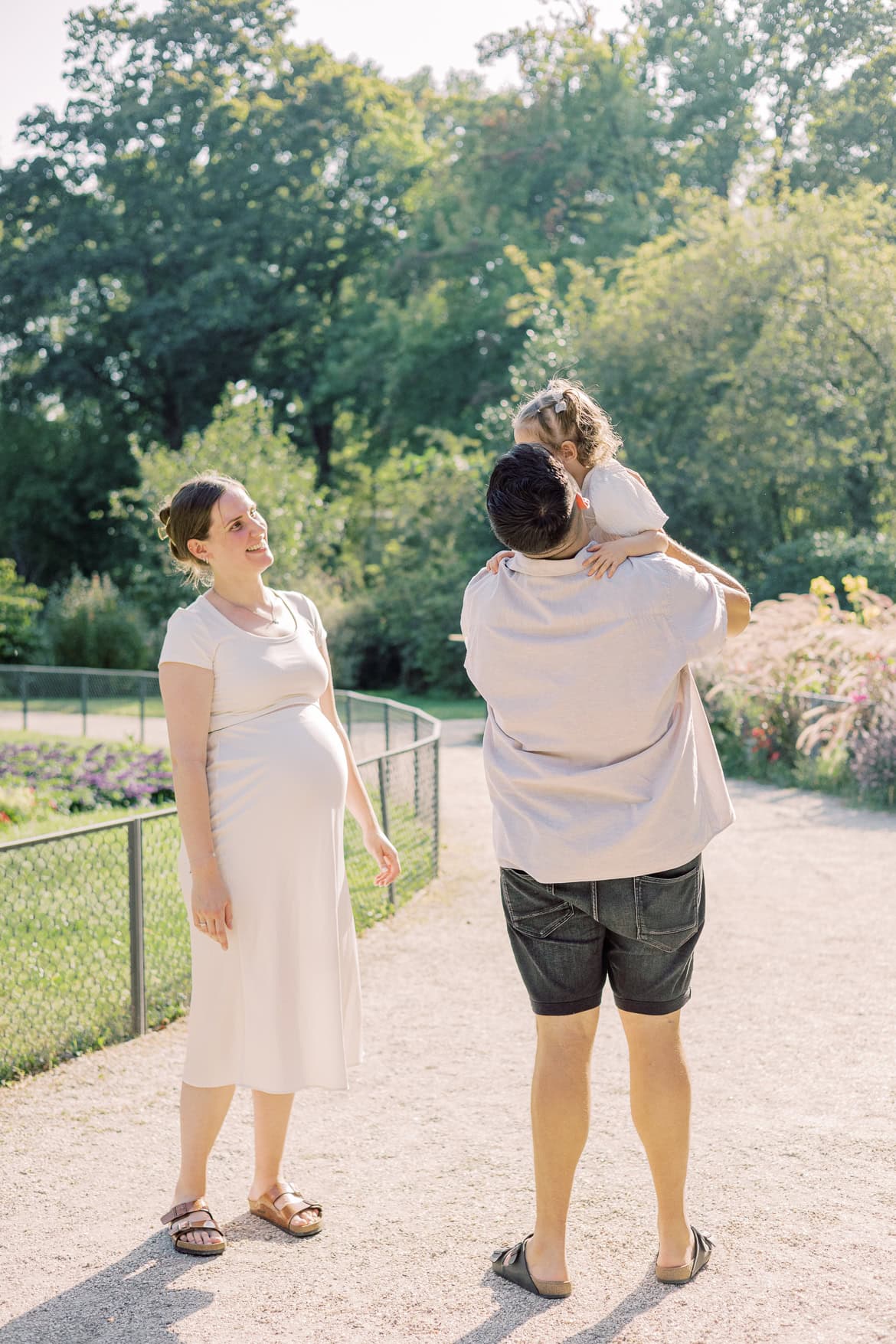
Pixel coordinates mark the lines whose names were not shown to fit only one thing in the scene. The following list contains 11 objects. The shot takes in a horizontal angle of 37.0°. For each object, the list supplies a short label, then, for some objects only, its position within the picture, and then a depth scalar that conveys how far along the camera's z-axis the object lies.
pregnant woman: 3.45
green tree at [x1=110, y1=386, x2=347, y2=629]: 26.67
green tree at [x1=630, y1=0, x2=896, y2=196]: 34.38
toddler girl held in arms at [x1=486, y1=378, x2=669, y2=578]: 2.94
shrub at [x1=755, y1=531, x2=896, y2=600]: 19.16
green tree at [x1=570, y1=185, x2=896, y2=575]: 22.47
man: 2.91
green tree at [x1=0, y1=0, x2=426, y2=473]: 38.91
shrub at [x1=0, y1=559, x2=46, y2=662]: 25.72
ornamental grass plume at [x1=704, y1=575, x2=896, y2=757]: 11.02
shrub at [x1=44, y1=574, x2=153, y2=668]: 25.34
